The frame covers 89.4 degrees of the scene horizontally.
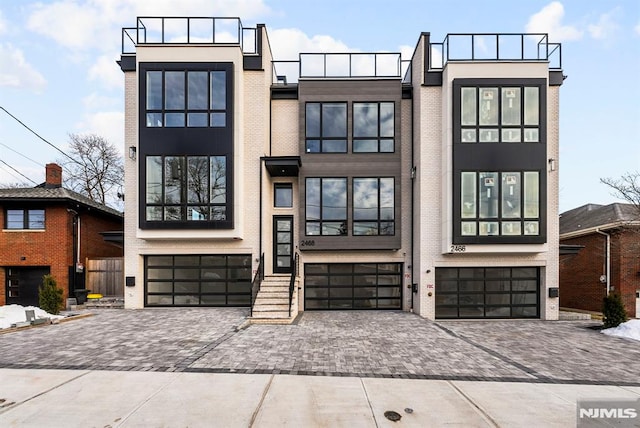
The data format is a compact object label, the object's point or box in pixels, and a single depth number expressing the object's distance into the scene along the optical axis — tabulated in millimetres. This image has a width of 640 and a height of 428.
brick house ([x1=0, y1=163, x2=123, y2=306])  13531
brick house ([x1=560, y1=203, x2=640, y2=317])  14266
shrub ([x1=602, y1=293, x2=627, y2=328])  9883
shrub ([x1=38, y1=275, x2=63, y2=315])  10961
